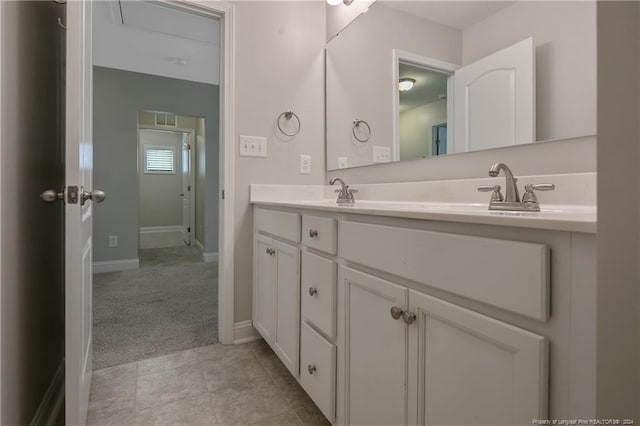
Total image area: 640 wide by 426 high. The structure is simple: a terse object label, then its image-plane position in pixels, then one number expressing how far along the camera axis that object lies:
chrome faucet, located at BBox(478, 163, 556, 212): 0.90
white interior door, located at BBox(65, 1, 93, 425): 0.95
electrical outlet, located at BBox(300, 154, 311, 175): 2.02
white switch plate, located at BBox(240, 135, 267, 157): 1.83
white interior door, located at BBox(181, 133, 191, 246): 5.50
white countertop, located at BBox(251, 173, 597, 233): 0.50
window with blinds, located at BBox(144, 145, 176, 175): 6.59
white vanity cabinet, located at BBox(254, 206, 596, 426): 0.48
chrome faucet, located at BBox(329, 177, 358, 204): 1.62
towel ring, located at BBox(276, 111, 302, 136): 1.94
